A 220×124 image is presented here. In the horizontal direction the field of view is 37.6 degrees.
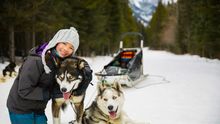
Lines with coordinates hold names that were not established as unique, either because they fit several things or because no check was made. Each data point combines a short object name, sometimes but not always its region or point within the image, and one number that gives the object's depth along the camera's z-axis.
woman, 3.29
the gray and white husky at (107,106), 3.97
